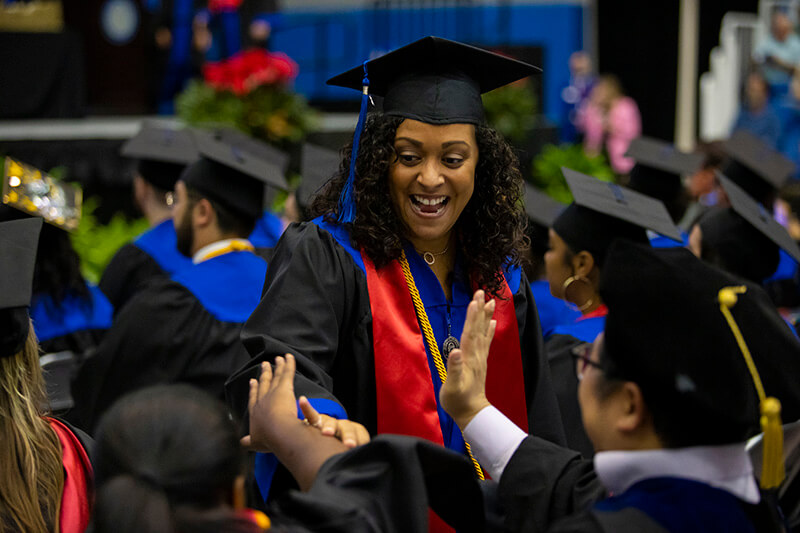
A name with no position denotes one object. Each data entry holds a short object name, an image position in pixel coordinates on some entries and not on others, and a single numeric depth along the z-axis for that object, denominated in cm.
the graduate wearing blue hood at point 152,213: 502
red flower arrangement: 863
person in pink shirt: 1303
